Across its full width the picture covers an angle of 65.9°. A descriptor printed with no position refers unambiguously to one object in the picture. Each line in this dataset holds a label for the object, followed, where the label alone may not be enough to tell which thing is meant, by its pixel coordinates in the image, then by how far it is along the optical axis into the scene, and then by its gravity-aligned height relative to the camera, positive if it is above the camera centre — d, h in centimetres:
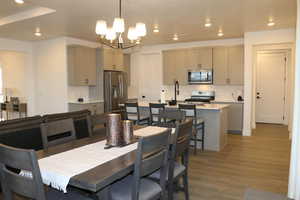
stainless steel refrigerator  678 -1
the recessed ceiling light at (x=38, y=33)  550 +142
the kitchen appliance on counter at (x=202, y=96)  690 -21
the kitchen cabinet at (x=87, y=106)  627 -47
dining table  145 -57
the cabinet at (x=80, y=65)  623 +67
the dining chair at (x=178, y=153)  219 -63
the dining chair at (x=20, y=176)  142 -57
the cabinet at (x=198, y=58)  677 +93
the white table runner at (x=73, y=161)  156 -56
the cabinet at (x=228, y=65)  643 +68
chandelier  295 +78
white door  755 +6
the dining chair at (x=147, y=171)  168 -63
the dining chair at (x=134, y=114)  496 -54
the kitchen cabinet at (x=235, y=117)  626 -77
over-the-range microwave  690 +38
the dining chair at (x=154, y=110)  472 -44
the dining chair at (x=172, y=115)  339 -39
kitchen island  470 -73
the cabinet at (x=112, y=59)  682 +94
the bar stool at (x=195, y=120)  445 -61
